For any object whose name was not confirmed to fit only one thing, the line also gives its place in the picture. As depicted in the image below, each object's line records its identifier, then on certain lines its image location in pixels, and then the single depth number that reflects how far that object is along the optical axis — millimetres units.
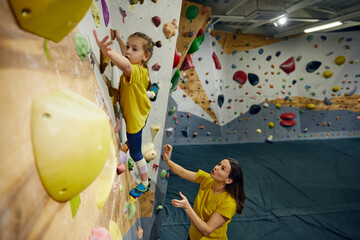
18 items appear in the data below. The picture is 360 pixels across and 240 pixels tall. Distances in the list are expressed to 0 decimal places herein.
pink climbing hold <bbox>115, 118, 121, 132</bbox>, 1065
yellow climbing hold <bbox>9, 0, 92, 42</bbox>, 352
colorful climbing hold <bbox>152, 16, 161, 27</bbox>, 1341
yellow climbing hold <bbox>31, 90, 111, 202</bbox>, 365
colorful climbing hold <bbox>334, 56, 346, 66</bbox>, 5655
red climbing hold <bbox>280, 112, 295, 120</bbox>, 5766
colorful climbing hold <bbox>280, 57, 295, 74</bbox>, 5605
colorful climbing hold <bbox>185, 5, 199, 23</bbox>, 2057
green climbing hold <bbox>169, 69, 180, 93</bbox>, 1804
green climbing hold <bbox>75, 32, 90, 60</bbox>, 638
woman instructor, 1318
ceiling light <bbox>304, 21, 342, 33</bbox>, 4010
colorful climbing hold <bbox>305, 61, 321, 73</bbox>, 5691
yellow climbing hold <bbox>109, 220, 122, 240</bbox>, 857
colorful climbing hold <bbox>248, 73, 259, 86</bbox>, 5527
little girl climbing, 932
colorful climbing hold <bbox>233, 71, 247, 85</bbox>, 5461
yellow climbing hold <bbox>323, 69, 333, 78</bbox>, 5730
